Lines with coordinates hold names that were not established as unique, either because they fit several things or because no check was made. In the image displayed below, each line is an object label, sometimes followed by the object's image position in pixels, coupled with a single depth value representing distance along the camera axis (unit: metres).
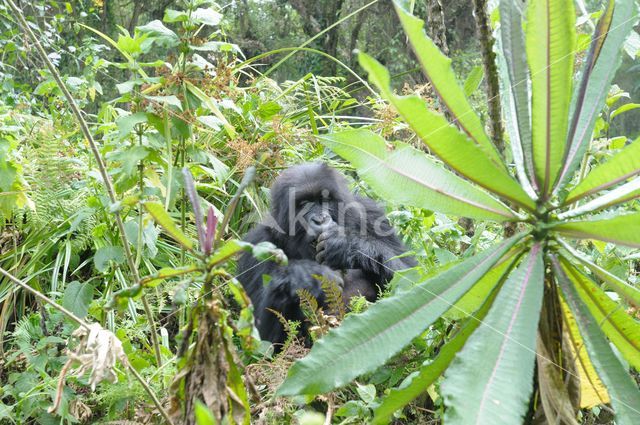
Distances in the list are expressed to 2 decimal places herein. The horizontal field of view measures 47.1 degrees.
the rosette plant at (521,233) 1.08
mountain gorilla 3.46
